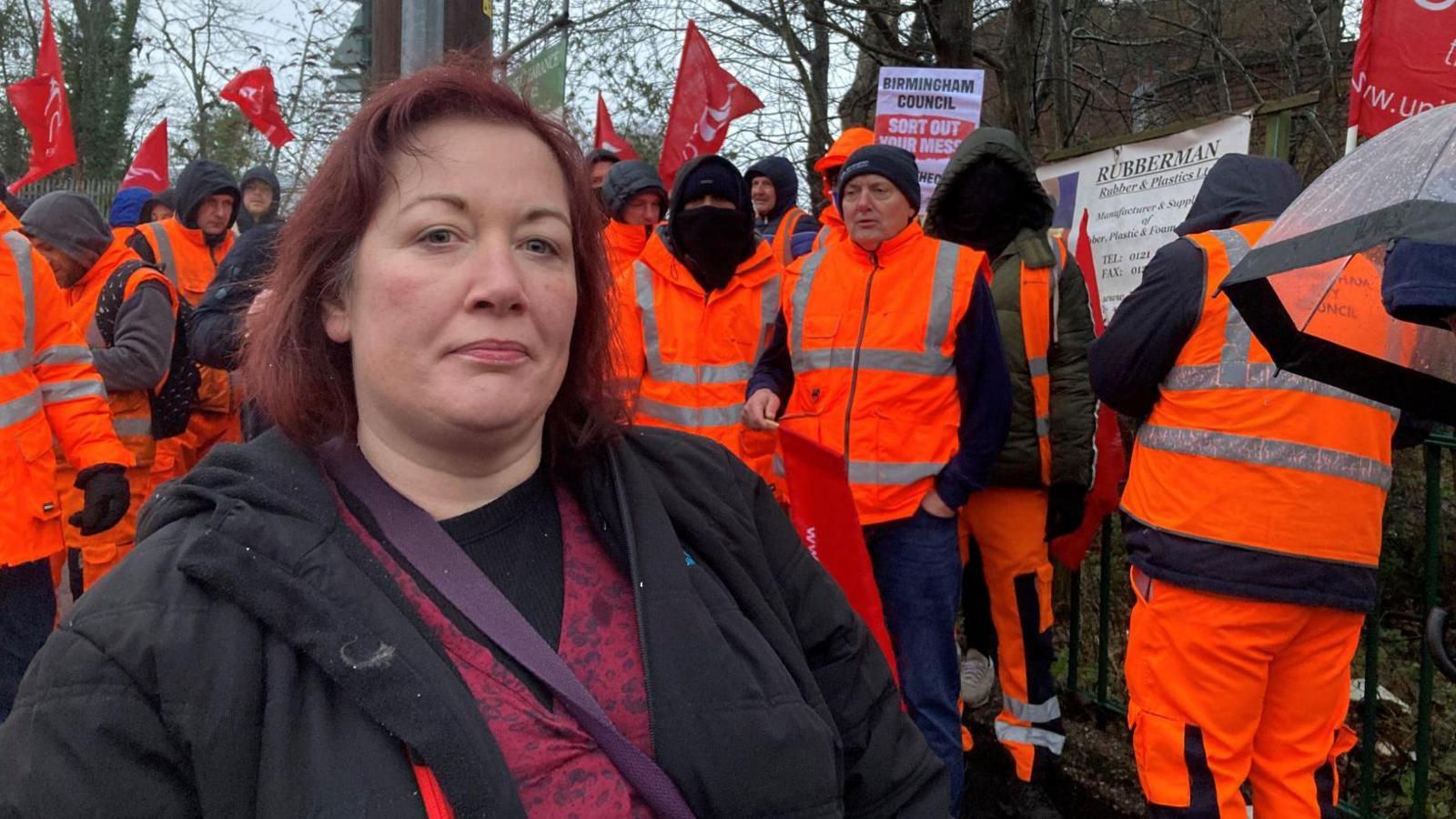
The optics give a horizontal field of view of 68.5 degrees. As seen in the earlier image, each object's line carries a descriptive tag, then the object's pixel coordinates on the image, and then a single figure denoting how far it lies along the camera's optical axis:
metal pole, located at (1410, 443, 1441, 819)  3.28
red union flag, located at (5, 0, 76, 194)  9.01
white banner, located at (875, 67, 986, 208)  6.44
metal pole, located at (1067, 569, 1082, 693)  4.51
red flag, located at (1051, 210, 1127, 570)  4.10
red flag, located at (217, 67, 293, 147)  9.93
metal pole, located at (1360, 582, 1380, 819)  3.41
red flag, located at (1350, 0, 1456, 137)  4.05
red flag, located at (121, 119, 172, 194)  10.08
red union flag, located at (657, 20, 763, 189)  8.07
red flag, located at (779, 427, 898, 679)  2.85
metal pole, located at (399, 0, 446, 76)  3.97
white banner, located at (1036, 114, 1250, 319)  4.55
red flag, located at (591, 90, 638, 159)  9.78
